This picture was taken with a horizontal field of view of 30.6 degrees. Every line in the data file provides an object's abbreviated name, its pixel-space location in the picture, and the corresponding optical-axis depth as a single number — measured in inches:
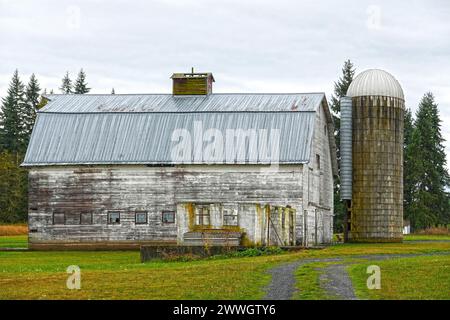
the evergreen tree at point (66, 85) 4416.8
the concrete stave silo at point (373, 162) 2004.2
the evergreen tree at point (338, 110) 3038.9
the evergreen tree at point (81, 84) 3937.0
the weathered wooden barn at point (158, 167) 1769.2
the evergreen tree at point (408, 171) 3378.4
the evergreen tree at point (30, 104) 3853.3
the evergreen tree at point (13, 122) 3767.2
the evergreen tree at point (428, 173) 3341.5
